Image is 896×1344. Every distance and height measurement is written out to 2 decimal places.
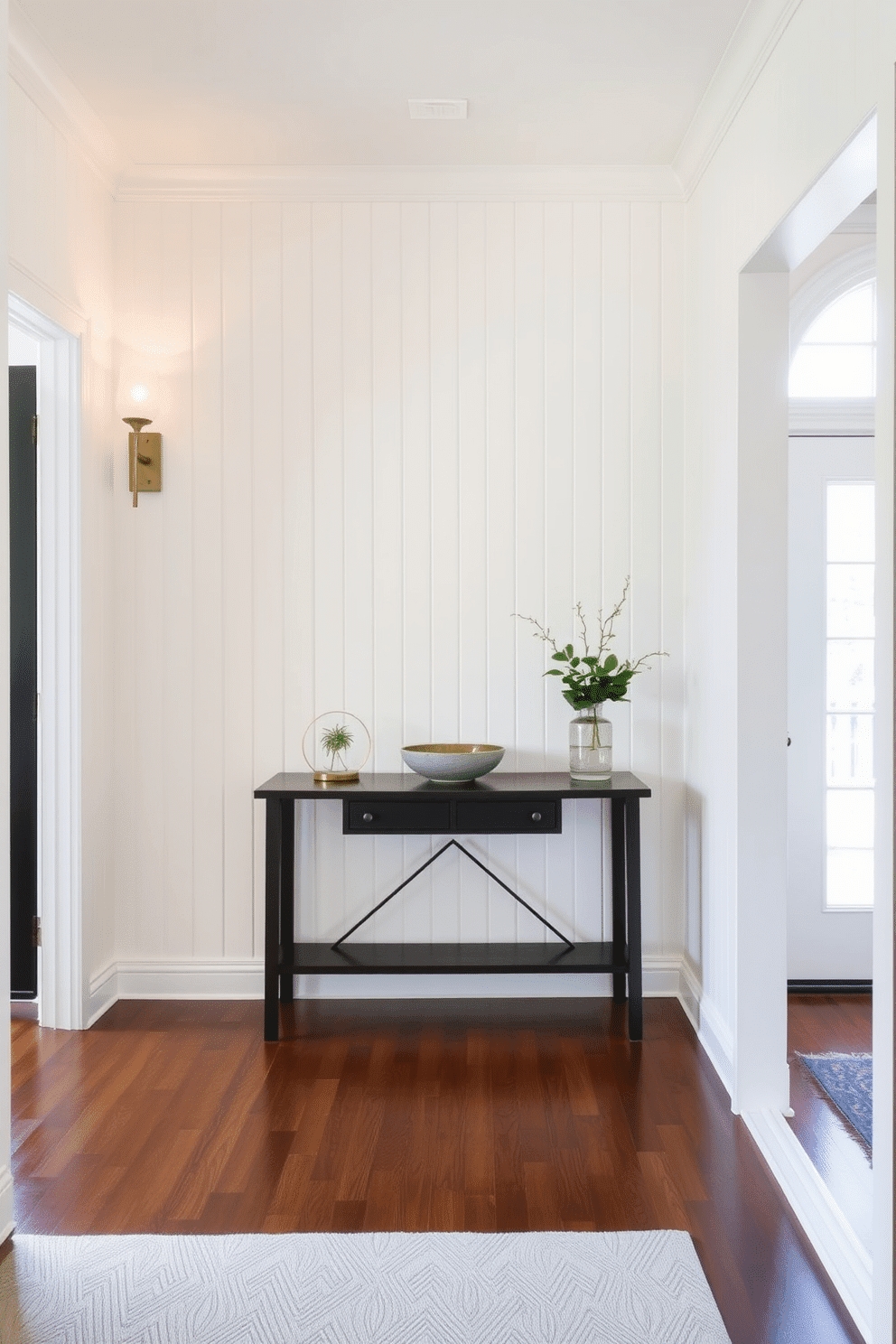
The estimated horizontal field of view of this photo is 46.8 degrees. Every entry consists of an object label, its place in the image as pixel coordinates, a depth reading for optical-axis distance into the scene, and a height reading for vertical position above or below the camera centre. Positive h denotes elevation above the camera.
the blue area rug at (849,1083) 2.73 -1.20
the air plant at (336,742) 3.48 -0.28
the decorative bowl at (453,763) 3.30 -0.34
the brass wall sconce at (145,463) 3.62 +0.69
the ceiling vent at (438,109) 3.13 +1.68
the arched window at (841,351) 3.70 +1.10
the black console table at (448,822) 3.27 -0.52
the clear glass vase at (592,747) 3.41 -0.30
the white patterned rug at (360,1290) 1.92 -1.23
